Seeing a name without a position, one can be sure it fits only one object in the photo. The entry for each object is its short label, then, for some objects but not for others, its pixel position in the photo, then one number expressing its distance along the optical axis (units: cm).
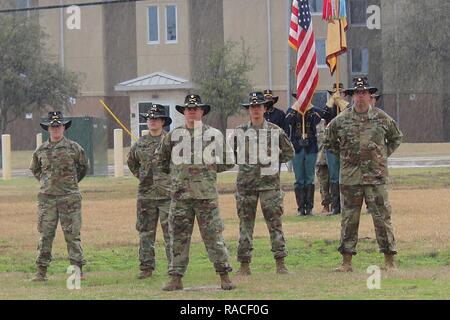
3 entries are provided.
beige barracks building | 5800
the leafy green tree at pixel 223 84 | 4562
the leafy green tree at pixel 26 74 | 5034
